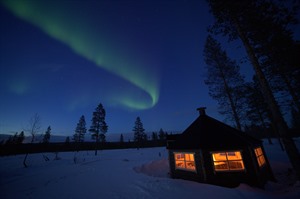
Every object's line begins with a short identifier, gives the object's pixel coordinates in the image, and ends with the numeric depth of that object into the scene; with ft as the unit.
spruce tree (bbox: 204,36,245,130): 51.96
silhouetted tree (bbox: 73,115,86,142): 149.18
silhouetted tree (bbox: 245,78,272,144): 79.30
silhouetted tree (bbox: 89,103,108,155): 118.01
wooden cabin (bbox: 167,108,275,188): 30.25
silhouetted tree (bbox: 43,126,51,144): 193.90
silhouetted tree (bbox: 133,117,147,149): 165.57
